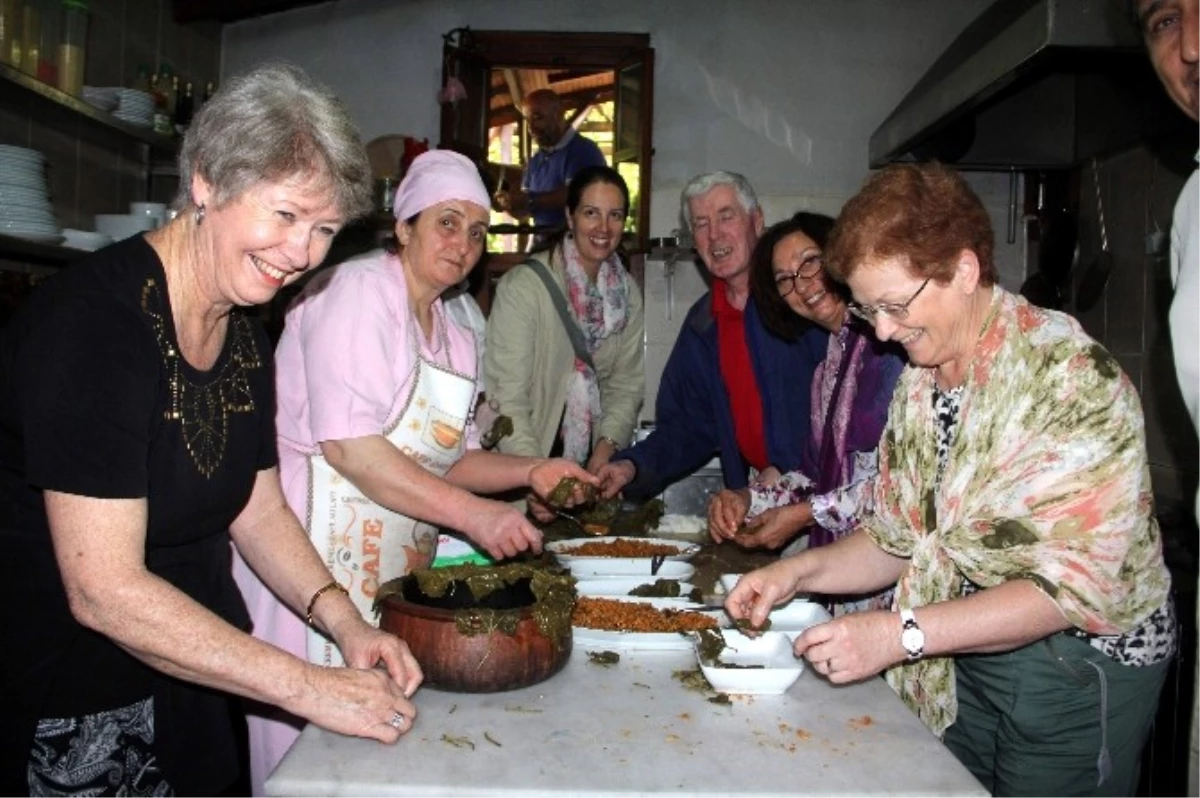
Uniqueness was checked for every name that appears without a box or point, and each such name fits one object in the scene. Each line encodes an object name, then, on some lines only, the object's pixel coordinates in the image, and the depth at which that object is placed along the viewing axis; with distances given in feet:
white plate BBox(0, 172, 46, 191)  10.59
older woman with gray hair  4.43
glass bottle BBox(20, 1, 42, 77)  11.17
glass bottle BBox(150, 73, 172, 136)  13.79
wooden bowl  5.31
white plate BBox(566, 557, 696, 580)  7.80
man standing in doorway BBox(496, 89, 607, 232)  17.37
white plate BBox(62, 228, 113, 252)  11.55
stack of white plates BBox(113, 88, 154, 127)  13.07
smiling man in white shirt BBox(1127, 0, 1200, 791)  5.72
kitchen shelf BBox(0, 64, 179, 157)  10.81
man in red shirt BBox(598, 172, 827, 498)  10.87
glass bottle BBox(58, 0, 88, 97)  11.81
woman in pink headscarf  7.31
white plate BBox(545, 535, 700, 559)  8.14
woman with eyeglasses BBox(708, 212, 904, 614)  8.38
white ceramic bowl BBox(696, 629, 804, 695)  5.44
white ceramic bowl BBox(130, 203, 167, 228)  12.50
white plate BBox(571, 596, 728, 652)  6.19
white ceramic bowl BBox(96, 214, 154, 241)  12.38
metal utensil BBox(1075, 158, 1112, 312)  13.94
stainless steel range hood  8.80
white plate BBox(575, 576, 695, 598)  7.30
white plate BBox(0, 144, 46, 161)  10.58
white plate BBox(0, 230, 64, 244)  10.57
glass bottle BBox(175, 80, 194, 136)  15.26
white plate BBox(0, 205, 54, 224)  10.57
